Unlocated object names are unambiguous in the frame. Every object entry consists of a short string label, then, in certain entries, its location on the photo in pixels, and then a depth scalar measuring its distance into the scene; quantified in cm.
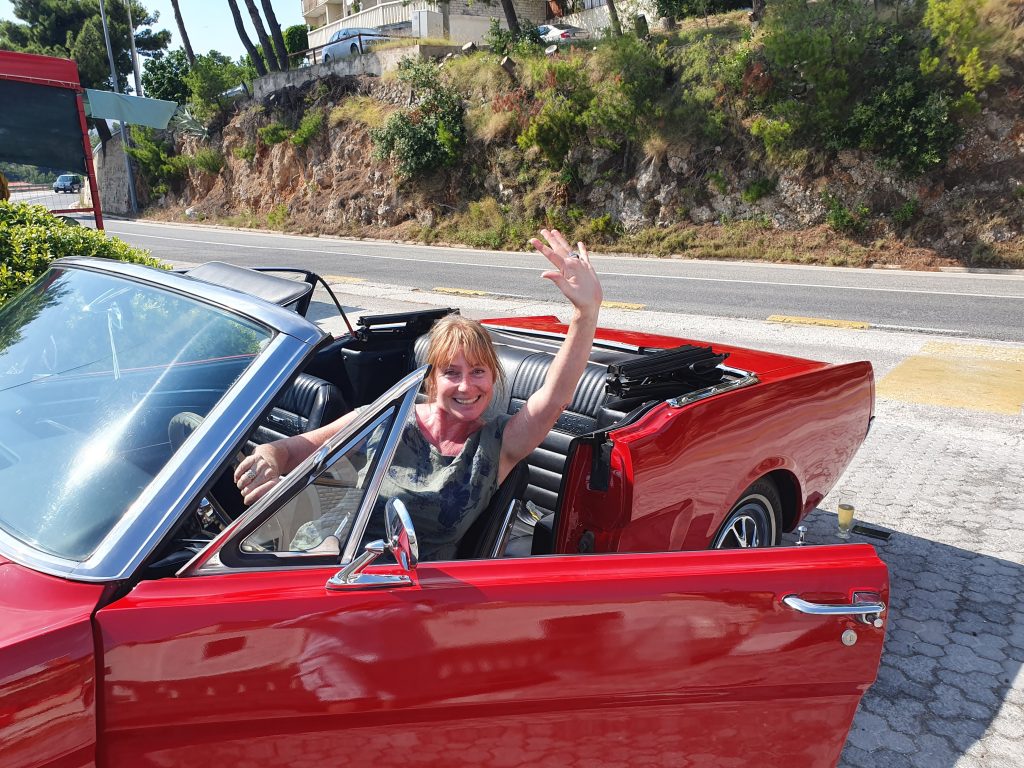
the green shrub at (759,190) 2136
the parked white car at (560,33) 3117
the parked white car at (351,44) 3588
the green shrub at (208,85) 3888
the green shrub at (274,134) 3481
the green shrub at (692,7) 2773
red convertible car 162
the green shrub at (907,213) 1903
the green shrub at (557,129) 2462
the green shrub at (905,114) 1880
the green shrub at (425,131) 2784
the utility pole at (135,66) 3884
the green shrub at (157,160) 3916
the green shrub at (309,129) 3341
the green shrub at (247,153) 3619
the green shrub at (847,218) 1962
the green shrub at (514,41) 2802
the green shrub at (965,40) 1830
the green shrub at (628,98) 2358
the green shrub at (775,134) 2075
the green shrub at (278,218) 3203
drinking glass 421
